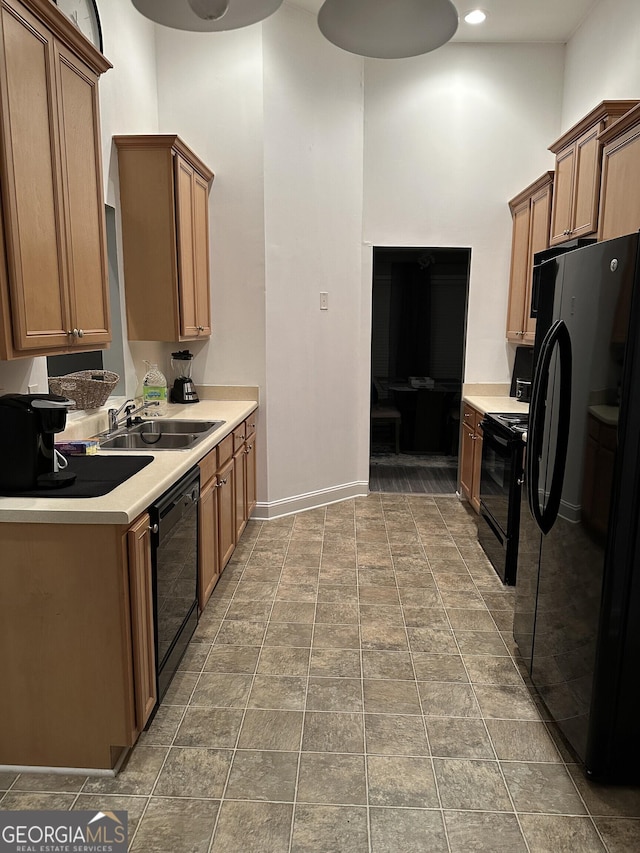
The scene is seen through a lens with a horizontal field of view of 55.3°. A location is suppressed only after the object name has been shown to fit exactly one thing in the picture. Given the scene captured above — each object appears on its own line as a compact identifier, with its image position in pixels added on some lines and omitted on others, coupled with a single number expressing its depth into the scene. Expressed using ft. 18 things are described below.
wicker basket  9.87
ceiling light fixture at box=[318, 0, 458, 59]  7.00
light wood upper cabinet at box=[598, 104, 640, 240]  9.46
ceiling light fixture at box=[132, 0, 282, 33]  6.48
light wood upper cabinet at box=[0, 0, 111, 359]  6.15
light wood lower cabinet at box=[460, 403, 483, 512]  15.43
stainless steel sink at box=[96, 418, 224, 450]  10.23
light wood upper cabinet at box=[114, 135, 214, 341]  11.74
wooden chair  17.95
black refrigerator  6.09
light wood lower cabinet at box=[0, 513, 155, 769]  6.25
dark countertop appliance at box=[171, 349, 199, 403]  14.29
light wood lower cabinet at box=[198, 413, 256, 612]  9.87
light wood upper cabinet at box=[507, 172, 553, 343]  14.20
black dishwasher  7.23
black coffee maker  6.48
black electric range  11.44
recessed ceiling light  14.46
